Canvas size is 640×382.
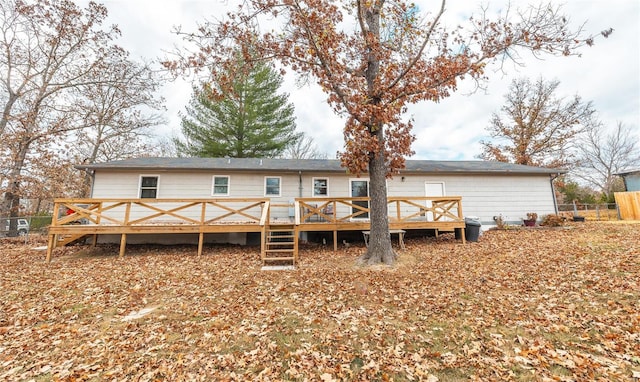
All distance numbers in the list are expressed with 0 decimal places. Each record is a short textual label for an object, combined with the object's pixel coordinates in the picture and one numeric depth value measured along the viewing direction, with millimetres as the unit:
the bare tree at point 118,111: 15180
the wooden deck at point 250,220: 8422
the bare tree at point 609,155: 26453
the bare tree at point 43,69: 13422
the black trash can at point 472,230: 10070
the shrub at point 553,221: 12227
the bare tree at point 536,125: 21641
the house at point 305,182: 11031
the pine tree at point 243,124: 20469
